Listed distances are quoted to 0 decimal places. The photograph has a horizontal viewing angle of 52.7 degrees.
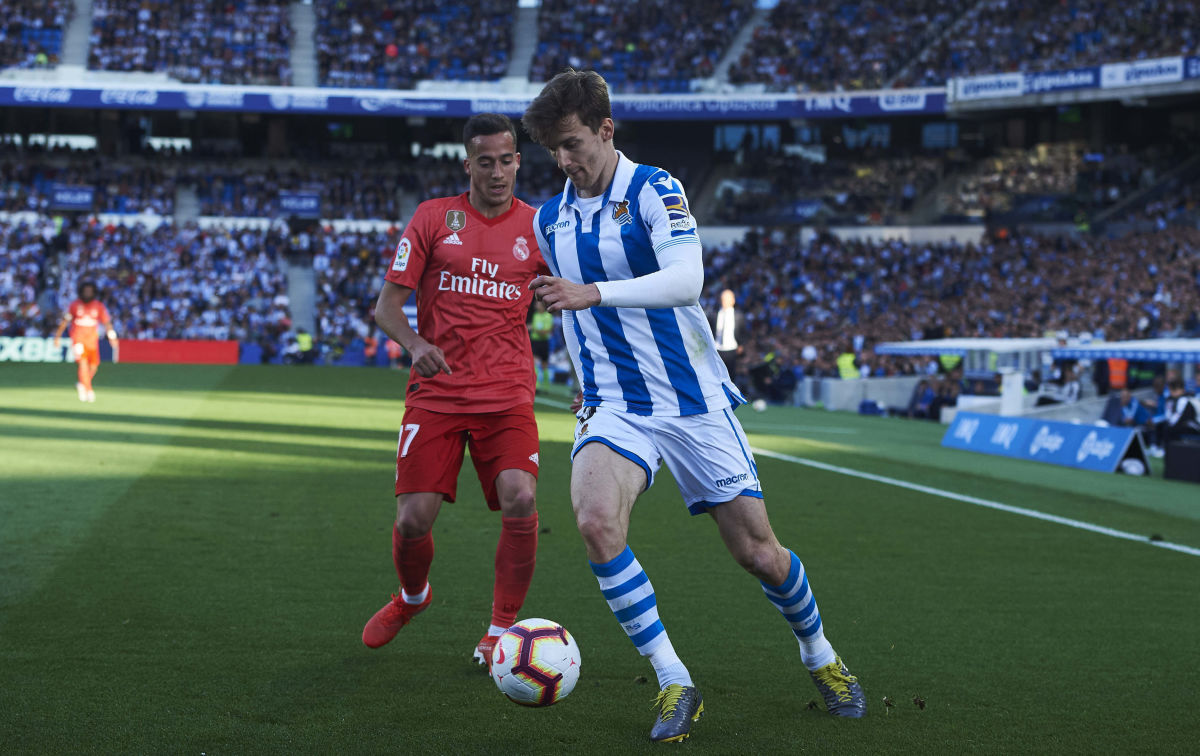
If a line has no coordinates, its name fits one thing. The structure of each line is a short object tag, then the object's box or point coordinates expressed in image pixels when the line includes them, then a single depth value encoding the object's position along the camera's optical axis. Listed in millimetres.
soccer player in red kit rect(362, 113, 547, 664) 5473
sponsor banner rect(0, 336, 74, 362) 38500
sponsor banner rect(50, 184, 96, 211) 46188
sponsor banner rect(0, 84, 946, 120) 44594
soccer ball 4484
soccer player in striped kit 4457
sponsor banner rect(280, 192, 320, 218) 47969
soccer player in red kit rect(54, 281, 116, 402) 20688
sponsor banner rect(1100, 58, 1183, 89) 36375
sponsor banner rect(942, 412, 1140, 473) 15031
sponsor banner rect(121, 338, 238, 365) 40312
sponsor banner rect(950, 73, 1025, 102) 40219
